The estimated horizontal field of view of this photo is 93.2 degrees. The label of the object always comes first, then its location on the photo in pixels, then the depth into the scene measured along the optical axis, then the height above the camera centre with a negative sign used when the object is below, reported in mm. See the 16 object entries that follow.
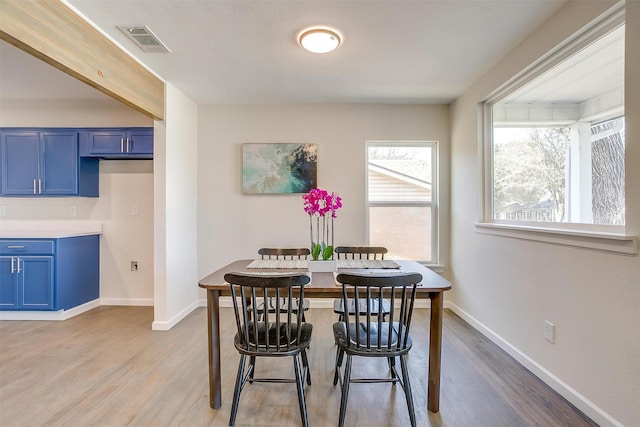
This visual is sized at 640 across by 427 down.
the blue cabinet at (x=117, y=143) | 3336 +803
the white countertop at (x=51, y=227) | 3545 -140
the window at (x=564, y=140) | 1710 +533
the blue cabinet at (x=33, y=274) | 3090 -605
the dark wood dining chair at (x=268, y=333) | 1532 -680
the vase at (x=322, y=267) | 2139 -370
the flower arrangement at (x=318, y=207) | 2117 +54
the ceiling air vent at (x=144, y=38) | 2111 +1303
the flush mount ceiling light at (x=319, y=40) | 2113 +1257
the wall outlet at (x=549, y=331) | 1967 -774
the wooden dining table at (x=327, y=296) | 1717 -600
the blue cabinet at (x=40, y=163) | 3367 +583
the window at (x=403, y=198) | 3684 +202
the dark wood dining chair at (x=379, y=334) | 1503 -678
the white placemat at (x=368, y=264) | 2284 -386
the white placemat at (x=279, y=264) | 2266 -384
